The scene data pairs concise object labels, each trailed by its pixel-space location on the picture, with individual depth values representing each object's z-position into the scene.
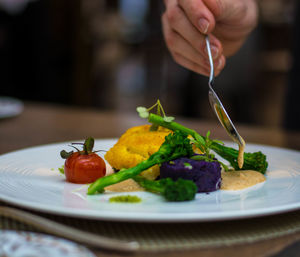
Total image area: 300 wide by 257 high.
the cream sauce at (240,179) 0.67
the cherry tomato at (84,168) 0.68
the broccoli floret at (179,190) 0.61
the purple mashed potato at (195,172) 0.66
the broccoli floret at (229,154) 0.72
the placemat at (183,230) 0.55
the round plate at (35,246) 0.50
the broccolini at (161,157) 0.64
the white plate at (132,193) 0.56
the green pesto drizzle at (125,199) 0.62
